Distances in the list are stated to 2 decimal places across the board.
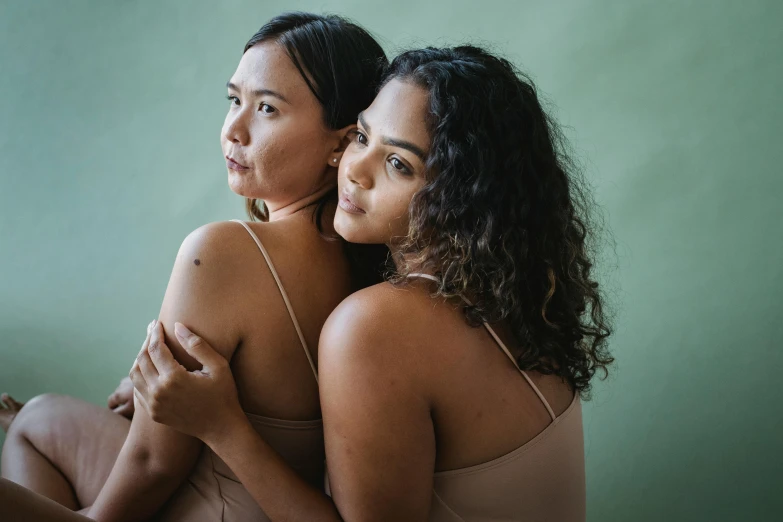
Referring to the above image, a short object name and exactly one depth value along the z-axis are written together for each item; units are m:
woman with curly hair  1.04
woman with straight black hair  1.14
